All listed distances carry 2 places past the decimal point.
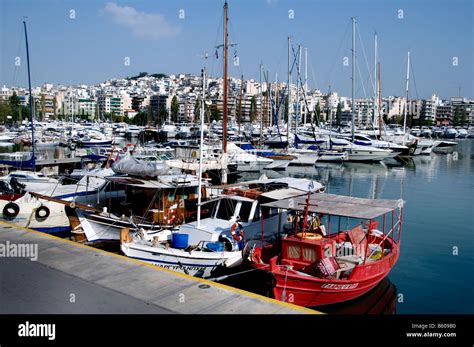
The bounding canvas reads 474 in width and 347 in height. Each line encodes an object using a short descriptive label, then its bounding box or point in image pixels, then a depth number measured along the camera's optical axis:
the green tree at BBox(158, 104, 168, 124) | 131.27
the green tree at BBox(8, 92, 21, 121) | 109.71
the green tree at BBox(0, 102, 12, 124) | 100.56
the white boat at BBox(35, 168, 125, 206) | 17.66
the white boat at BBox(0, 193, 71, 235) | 16.75
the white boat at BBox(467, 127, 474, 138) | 113.32
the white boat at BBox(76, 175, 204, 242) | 14.48
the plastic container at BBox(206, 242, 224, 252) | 12.47
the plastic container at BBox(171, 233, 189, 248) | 12.63
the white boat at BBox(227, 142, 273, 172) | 37.50
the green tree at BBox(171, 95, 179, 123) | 137.38
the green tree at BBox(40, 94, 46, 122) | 120.01
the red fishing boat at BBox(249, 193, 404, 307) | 11.09
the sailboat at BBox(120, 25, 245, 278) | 12.03
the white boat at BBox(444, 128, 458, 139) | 109.05
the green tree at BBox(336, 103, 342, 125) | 140.44
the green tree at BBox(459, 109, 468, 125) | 160.88
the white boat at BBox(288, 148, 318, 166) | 44.38
